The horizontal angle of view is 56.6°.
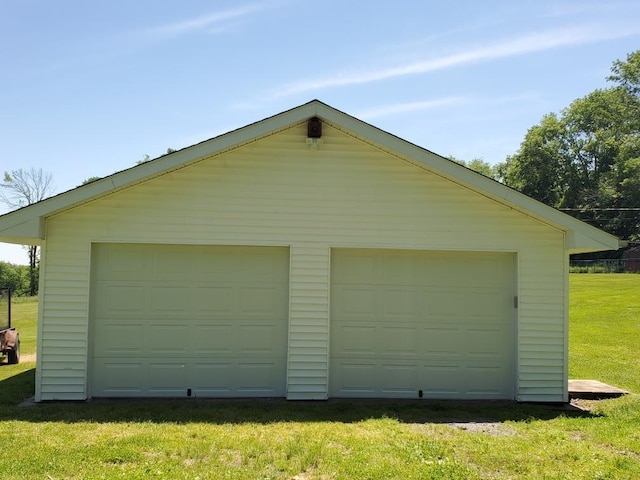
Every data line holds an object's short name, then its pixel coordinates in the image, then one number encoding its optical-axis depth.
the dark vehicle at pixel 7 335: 12.18
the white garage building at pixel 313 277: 8.57
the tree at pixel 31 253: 43.34
